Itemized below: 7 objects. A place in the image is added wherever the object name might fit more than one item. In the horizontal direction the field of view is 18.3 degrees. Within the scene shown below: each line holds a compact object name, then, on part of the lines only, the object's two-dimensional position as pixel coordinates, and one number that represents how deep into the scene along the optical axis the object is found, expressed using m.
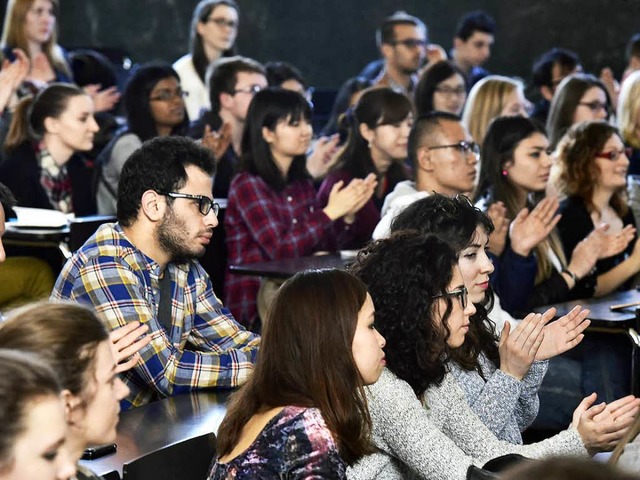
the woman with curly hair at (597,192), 7.88
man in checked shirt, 4.82
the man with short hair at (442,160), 7.95
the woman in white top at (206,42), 12.10
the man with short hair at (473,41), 14.56
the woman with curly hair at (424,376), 4.12
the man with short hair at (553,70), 13.43
